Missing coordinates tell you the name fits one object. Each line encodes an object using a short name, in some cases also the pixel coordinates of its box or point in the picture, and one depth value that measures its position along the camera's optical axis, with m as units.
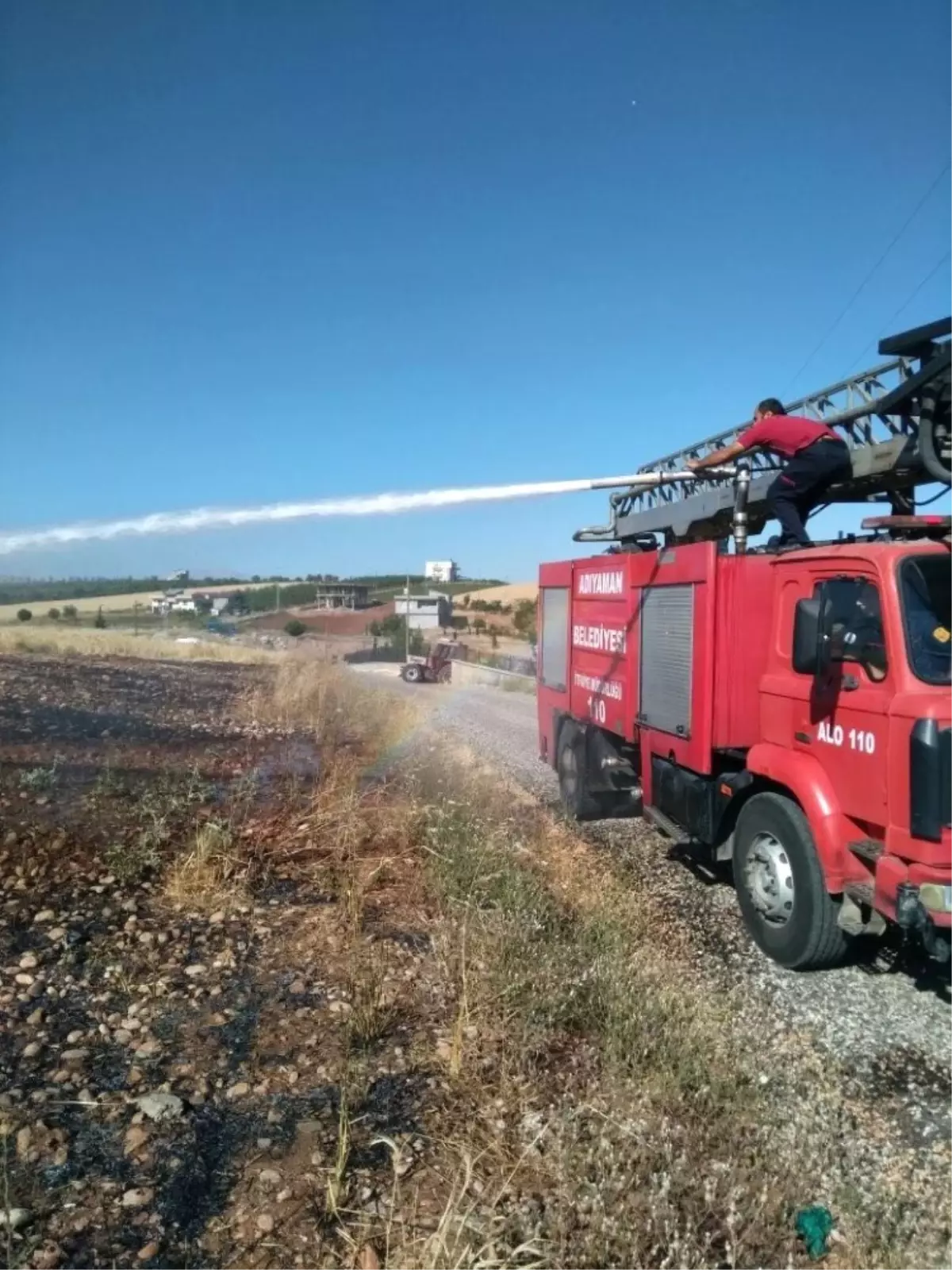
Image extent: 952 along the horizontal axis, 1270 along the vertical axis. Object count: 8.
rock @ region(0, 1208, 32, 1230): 2.80
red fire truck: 4.44
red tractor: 28.86
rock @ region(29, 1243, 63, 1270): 2.68
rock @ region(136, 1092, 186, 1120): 3.44
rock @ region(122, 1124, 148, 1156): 3.24
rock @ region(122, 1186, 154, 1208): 2.98
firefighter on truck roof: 6.40
